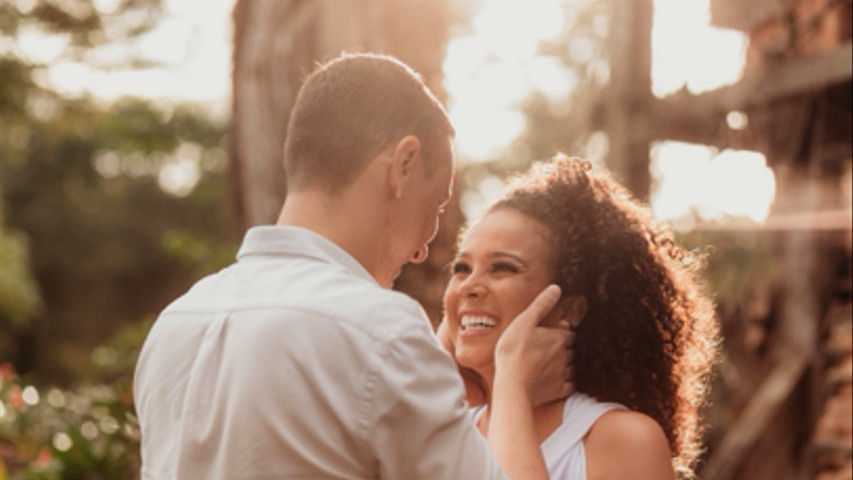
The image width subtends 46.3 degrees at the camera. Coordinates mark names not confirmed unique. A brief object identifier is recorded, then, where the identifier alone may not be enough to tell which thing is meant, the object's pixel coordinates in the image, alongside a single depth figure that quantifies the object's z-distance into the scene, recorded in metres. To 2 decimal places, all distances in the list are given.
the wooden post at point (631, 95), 5.52
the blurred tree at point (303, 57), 5.74
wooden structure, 4.75
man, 1.72
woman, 2.56
